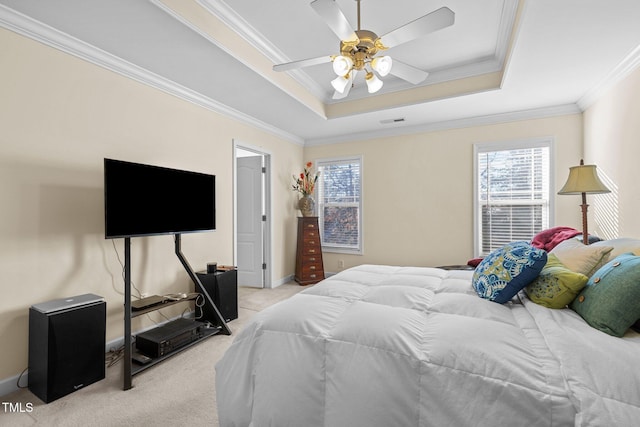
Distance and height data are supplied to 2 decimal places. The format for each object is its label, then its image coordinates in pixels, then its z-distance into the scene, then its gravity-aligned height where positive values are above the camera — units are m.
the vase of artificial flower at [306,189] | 4.98 +0.41
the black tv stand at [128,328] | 2.05 -0.84
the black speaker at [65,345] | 1.90 -0.90
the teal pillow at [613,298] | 1.18 -0.38
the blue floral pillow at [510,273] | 1.57 -0.34
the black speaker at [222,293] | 3.13 -0.88
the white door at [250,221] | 4.68 -0.13
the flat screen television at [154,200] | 2.13 +0.11
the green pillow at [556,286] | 1.45 -0.39
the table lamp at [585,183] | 2.47 +0.24
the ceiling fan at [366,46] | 1.63 +1.09
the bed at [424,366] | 0.97 -0.60
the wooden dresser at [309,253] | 4.84 -0.68
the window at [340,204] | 5.04 +0.15
